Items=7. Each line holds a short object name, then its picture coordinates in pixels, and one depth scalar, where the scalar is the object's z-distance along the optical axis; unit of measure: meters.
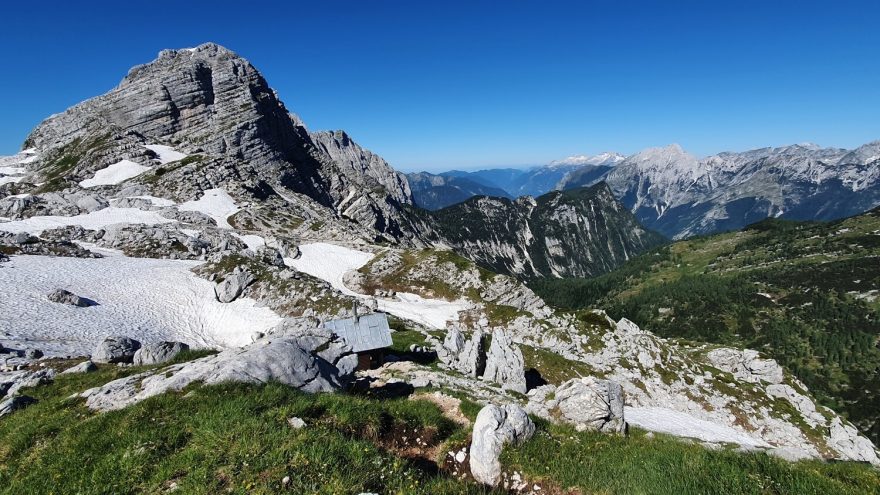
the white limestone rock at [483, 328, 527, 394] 38.66
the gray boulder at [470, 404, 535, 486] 11.62
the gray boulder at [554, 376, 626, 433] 15.97
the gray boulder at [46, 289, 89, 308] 40.38
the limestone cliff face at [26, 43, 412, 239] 138.88
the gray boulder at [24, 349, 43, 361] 27.62
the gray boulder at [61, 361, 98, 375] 22.12
